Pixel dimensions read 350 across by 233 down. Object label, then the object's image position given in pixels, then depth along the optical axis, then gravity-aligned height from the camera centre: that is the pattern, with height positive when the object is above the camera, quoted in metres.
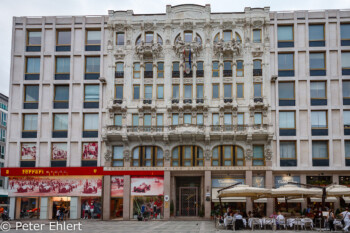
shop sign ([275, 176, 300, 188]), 47.19 -2.03
